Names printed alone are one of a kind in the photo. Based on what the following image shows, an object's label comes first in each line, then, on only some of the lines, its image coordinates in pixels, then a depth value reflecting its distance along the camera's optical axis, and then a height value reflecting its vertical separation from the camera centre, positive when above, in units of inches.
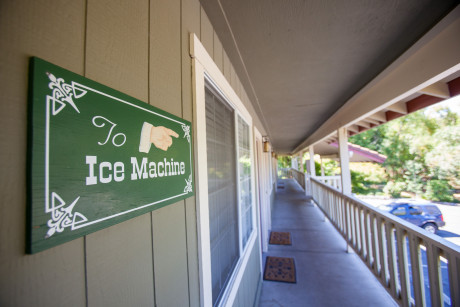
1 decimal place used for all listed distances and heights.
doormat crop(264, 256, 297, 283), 110.8 -65.9
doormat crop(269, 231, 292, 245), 157.0 -64.4
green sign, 12.8 +0.9
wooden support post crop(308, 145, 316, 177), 287.8 -2.4
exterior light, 163.5 +14.4
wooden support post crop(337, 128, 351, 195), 137.5 -0.3
